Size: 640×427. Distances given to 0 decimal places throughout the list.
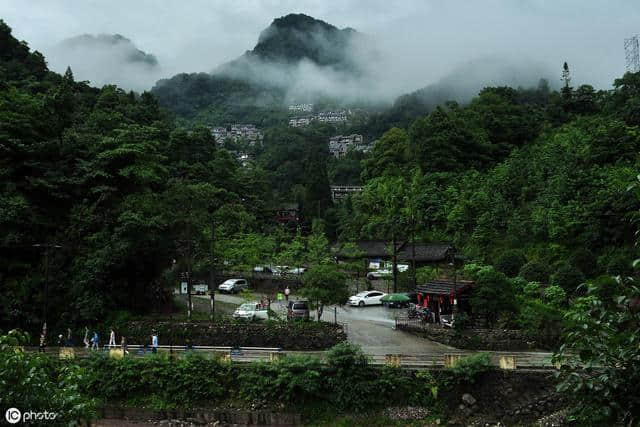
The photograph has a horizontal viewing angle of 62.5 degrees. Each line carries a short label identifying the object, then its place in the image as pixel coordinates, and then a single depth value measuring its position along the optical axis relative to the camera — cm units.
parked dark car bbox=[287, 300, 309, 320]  2875
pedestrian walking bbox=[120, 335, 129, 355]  2328
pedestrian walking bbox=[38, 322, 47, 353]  2335
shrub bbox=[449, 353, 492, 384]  1991
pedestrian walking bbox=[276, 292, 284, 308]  3685
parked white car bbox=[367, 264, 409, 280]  4108
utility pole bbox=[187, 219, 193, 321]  2841
